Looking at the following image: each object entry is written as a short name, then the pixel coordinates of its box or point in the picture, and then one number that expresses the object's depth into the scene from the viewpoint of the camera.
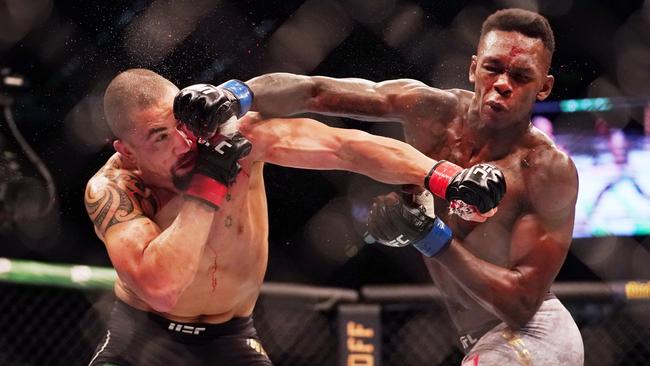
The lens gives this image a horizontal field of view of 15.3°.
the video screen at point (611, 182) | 6.56
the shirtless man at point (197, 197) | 4.29
